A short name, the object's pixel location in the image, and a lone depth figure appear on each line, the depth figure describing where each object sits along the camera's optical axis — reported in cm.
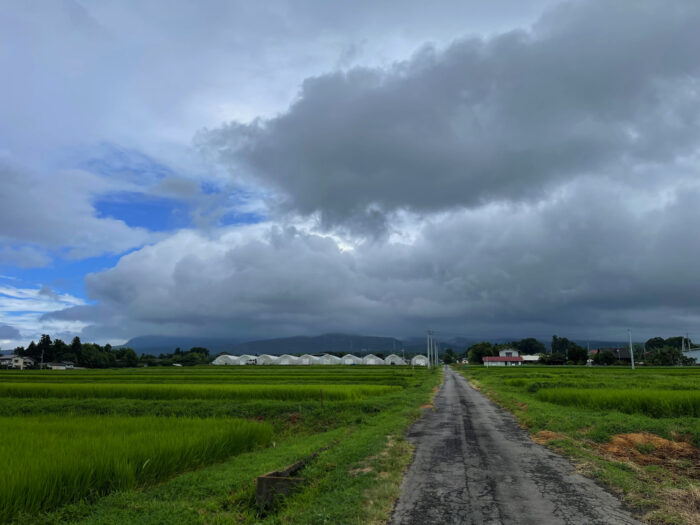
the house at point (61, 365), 12021
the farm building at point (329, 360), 16000
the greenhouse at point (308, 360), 15538
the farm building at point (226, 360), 15212
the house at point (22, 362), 12431
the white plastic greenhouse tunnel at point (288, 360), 15438
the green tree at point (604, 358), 12484
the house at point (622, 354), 15212
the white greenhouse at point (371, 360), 16500
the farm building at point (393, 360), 17070
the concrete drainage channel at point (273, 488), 863
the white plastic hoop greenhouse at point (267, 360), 16123
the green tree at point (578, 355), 12800
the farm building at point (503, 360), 14589
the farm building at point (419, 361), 16060
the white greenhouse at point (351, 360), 16562
